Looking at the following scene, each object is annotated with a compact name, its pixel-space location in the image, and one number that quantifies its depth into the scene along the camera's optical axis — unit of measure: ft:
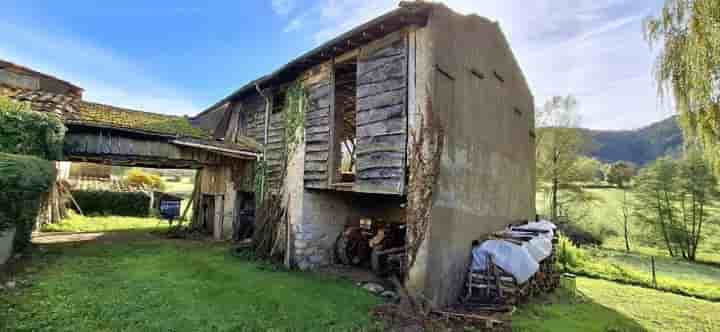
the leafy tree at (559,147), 61.62
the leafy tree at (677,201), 53.42
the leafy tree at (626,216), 65.26
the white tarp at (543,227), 25.25
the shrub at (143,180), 79.25
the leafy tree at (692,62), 16.24
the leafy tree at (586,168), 61.31
